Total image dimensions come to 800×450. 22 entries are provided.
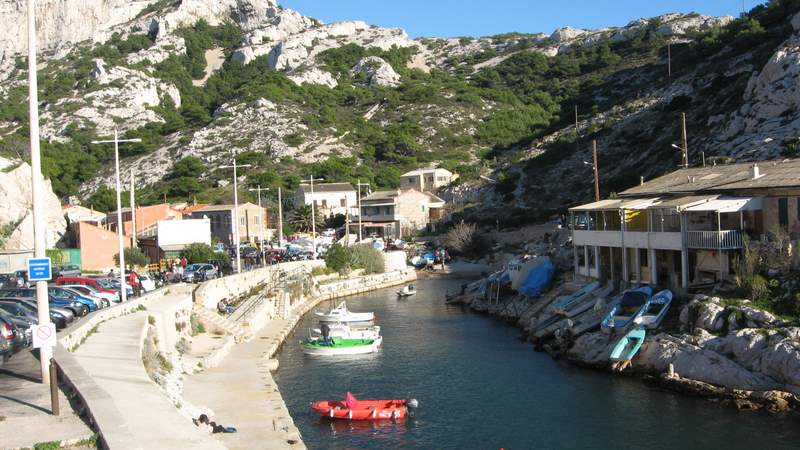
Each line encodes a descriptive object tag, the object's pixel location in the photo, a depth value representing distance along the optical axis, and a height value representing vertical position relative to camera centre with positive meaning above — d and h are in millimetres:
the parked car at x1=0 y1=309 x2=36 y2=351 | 22406 -2460
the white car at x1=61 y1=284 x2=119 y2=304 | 37562 -2224
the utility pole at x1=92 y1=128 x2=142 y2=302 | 34250 -1216
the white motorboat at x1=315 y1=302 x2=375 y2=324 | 40781 -4377
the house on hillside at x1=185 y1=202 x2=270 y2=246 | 85688 +2450
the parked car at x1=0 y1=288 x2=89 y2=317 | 32778 -2383
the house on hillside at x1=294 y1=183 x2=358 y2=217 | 108062 +5661
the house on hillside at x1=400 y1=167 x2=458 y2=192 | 116250 +8269
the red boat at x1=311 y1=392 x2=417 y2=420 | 25734 -5938
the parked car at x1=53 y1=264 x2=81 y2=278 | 49750 -1564
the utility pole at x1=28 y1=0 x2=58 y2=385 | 15438 +1408
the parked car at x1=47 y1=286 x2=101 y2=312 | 34125 -2132
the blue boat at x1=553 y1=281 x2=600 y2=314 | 39438 -3865
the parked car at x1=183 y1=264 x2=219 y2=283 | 53291 -2199
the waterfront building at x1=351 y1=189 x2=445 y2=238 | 101375 +2788
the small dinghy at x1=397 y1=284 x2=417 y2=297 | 61500 -4751
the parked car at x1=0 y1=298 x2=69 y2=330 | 28714 -2509
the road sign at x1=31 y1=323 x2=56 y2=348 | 14289 -1624
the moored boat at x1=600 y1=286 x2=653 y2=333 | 32594 -3848
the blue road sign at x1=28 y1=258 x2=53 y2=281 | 15156 -403
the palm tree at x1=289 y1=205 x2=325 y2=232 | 101750 +2559
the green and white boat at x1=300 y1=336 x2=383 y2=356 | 37344 -5474
